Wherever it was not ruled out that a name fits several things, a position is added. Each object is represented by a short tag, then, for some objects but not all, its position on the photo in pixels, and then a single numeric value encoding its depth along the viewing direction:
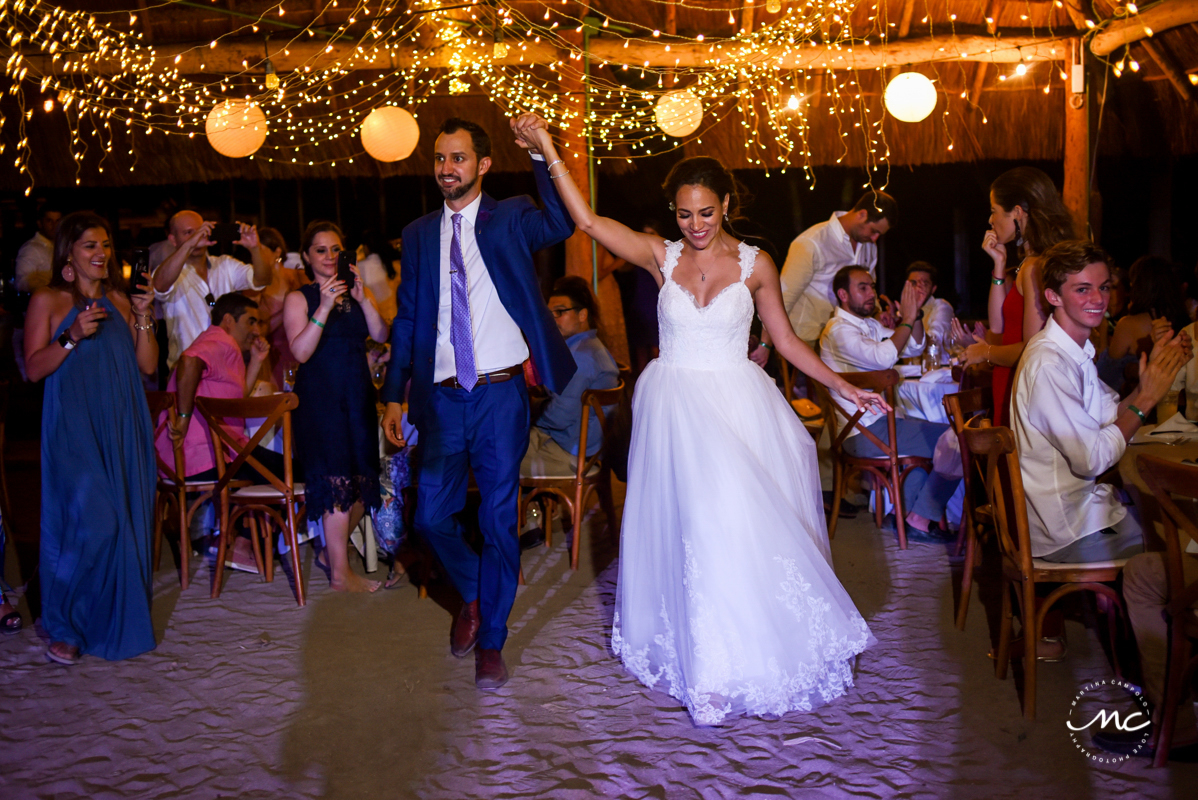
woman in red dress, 3.57
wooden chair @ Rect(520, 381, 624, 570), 4.38
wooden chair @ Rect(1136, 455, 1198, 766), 2.21
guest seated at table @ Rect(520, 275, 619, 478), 4.53
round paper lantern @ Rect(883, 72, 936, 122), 5.86
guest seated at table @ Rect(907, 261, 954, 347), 5.78
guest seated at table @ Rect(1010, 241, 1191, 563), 2.78
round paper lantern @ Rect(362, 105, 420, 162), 6.13
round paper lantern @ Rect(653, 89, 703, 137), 6.29
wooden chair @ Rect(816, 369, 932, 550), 4.43
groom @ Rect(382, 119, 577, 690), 3.13
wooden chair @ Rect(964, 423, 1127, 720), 2.73
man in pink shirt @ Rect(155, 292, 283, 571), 4.39
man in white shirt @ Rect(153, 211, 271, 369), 5.18
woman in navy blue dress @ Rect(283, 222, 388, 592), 3.96
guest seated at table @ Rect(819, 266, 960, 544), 4.62
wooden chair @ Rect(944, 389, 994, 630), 3.39
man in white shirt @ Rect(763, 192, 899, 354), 6.11
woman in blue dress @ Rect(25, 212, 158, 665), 3.41
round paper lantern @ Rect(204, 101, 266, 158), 5.71
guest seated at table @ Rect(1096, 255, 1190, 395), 4.92
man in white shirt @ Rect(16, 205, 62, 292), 6.70
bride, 2.82
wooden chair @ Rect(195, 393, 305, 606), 3.88
